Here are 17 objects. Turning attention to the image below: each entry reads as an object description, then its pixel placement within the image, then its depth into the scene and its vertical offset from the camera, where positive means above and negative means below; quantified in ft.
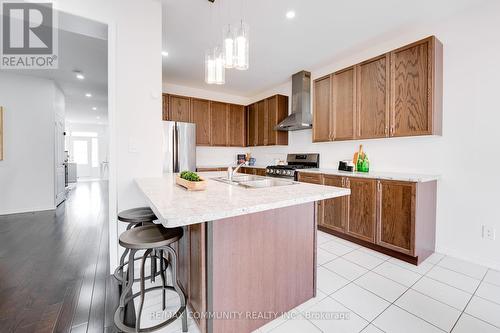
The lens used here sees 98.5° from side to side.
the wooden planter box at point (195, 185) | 5.27 -0.58
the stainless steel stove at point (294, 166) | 12.54 -0.24
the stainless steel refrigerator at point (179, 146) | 13.16 +0.96
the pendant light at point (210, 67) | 6.59 +2.92
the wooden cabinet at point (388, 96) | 7.95 +2.87
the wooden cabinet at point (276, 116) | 15.19 +3.27
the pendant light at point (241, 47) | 5.68 +3.09
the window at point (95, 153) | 34.86 +1.34
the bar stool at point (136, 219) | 5.64 -1.52
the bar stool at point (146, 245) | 4.23 -1.63
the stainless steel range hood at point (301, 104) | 13.14 +3.67
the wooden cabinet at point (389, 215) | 7.60 -2.09
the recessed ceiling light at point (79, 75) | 14.11 +5.84
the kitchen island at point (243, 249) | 3.94 -1.88
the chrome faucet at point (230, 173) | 7.12 -0.38
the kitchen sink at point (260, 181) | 6.52 -0.63
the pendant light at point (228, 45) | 5.81 +3.19
